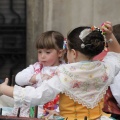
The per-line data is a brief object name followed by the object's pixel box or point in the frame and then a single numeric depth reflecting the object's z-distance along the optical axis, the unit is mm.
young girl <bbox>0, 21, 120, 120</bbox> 8305
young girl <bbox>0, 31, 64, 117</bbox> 10578
